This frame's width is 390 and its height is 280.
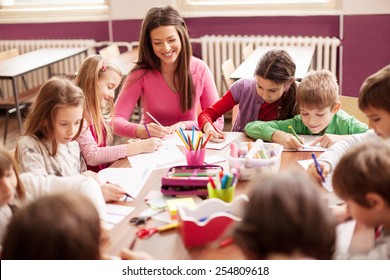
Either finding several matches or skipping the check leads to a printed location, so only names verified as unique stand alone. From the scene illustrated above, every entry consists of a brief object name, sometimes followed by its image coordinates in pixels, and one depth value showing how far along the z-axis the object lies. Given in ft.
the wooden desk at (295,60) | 11.29
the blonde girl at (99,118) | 6.44
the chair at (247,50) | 13.60
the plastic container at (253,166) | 5.28
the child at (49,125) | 5.57
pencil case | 4.97
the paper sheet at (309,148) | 6.26
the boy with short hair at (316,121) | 6.41
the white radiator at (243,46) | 14.30
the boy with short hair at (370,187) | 3.72
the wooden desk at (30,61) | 12.85
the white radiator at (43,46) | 16.30
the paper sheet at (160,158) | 5.98
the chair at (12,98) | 13.52
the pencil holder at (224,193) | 4.63
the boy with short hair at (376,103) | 4.99
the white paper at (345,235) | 4.09
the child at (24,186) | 4.49
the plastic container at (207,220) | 4.08
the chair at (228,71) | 12.32
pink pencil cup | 5.71
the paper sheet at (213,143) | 6.54
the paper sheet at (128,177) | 5.32
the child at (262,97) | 6.82
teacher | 7.72
